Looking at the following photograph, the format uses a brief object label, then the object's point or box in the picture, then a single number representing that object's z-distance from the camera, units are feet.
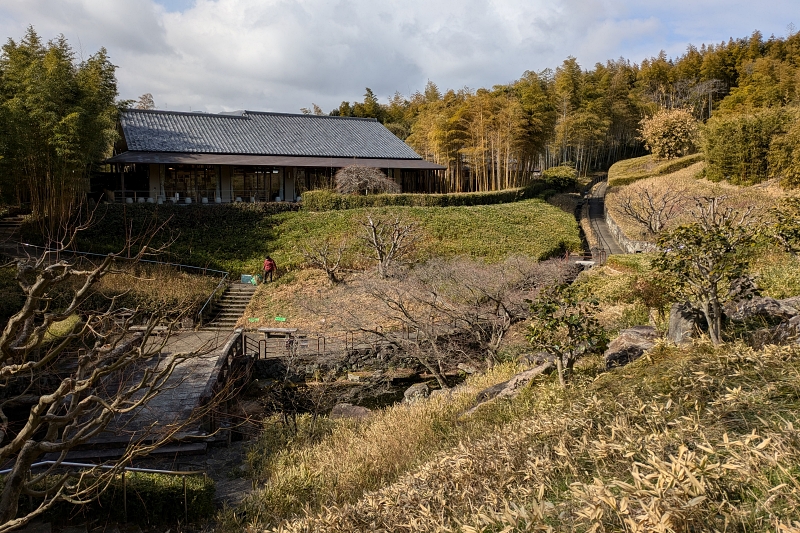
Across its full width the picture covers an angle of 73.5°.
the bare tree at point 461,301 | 42.86
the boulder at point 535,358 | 34.77
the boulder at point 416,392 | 38.44
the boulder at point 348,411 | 36.37
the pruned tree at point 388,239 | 65.51
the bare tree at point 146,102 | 178.81
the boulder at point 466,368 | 42.50
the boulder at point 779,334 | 21.08
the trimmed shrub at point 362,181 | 87.92
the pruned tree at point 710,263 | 23.08
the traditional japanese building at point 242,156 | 83.66
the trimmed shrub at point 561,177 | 133.18
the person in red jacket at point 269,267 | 64.97
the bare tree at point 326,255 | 64.73
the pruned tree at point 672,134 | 131.03
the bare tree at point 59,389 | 13.23
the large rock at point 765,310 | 25.34
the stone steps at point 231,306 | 56.49
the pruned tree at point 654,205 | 72.95
